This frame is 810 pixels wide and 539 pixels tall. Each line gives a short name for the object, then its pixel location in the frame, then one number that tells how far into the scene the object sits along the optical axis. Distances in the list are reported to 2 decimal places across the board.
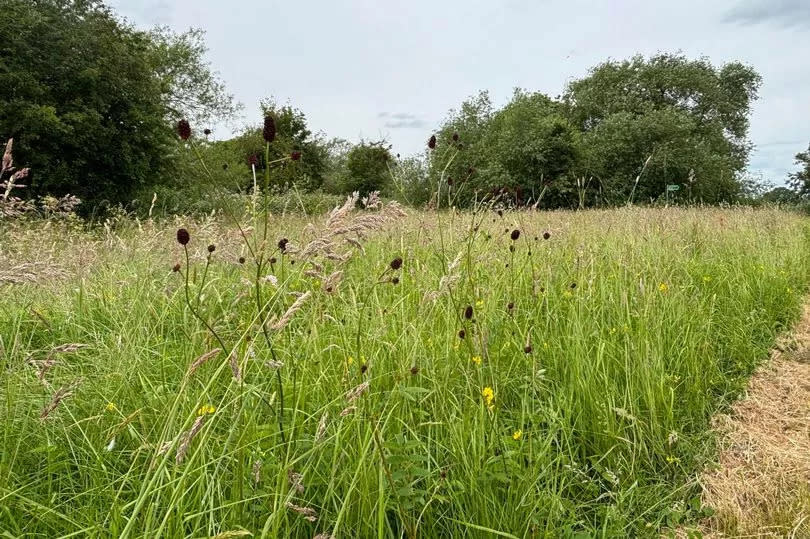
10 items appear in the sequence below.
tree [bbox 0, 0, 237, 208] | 10.88
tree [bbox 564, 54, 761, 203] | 25.16
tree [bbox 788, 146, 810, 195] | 32.97
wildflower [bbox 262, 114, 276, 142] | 1.02
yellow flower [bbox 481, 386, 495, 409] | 1.62
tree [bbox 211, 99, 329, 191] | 32.03
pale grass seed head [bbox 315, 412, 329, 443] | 0.99
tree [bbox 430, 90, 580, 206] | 23.73
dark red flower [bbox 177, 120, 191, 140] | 1.05
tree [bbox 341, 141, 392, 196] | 27.17
